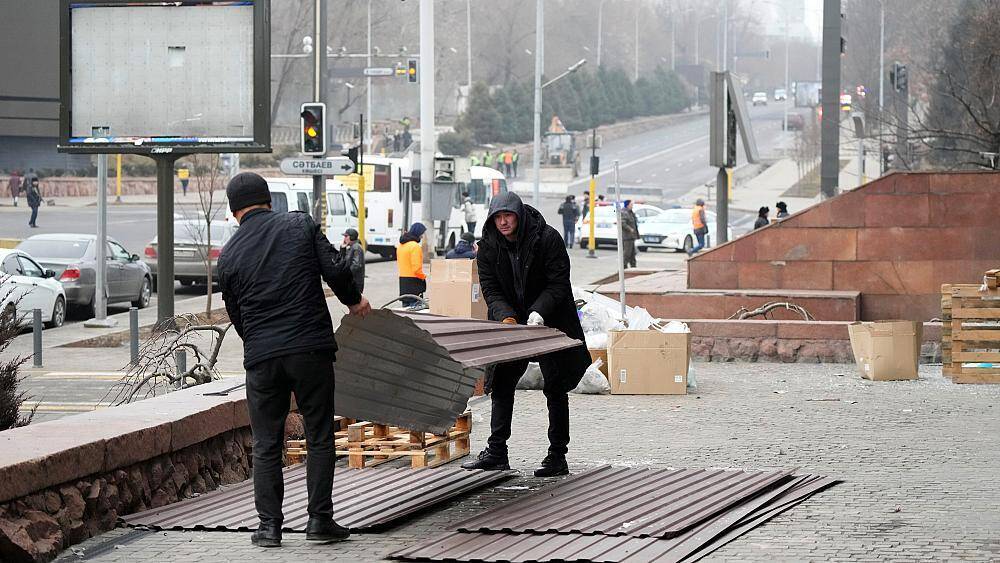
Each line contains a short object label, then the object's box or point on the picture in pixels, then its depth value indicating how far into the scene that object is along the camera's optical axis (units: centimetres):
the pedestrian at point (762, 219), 3562
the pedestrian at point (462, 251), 2431
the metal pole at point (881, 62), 7916
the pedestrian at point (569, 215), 5028
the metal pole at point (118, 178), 6412
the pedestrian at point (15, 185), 5932
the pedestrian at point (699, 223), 4766
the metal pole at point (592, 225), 4506
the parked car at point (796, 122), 11909
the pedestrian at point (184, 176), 6756
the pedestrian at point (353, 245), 2744
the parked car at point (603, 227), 5015
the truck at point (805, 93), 14875
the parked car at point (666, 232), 5075
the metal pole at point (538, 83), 5228
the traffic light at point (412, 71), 5538
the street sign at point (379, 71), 5394
